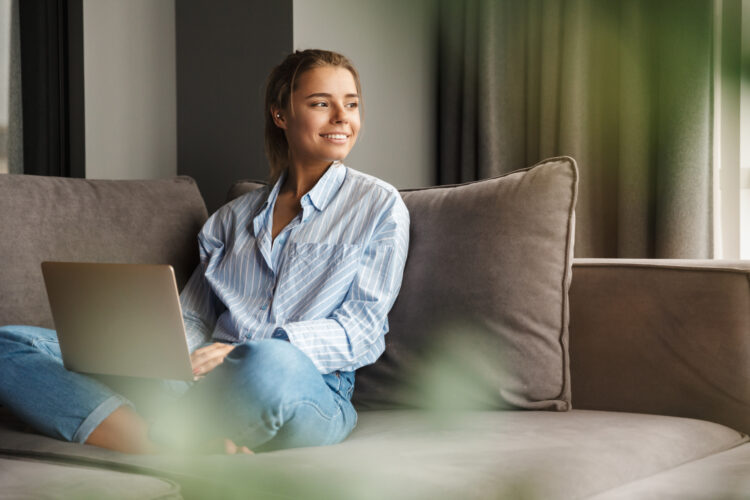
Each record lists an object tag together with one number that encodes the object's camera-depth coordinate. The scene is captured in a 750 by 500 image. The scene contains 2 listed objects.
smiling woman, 3.30
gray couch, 3.34
